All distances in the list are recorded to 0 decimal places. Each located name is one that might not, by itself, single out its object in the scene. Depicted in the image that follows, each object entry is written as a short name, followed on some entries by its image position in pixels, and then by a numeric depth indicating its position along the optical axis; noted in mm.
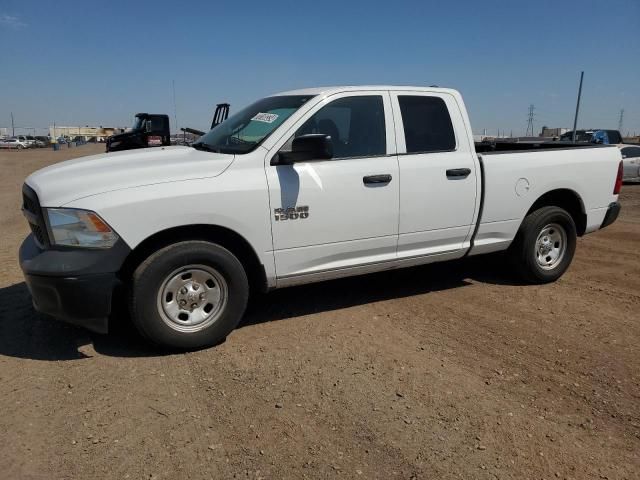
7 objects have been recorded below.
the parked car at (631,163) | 16750
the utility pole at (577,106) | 30447
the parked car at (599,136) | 23578
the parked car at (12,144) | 63000
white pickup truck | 3469
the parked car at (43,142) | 74256
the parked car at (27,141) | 67231
